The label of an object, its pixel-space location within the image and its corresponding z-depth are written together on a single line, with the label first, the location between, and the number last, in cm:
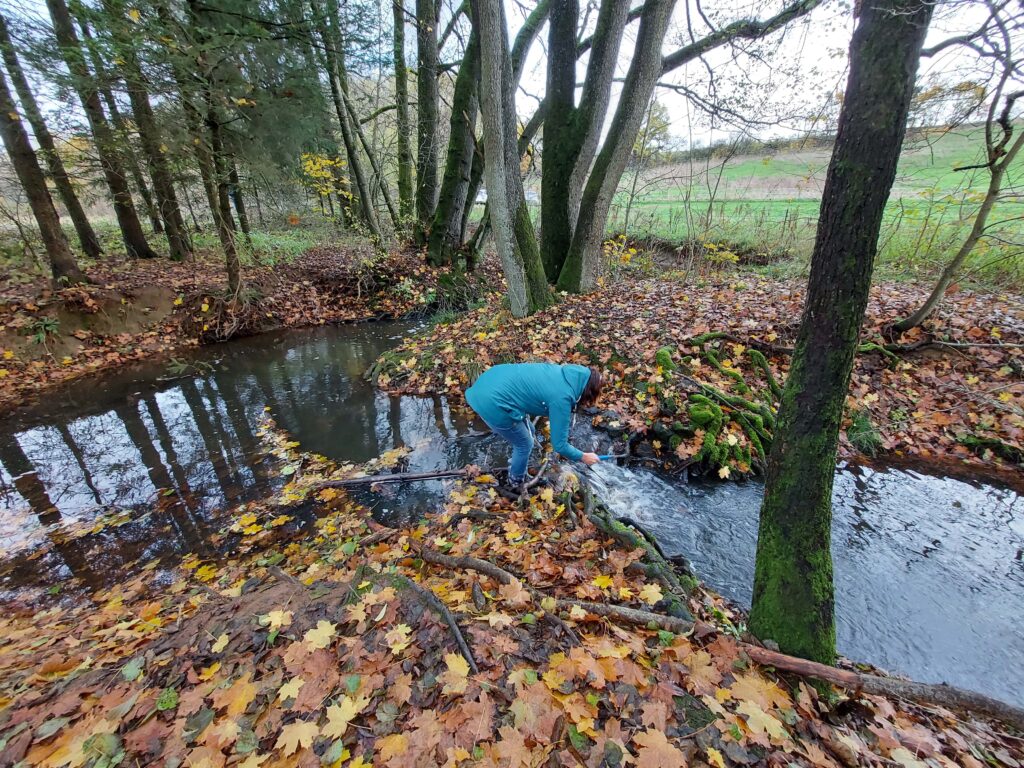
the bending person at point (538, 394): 394
